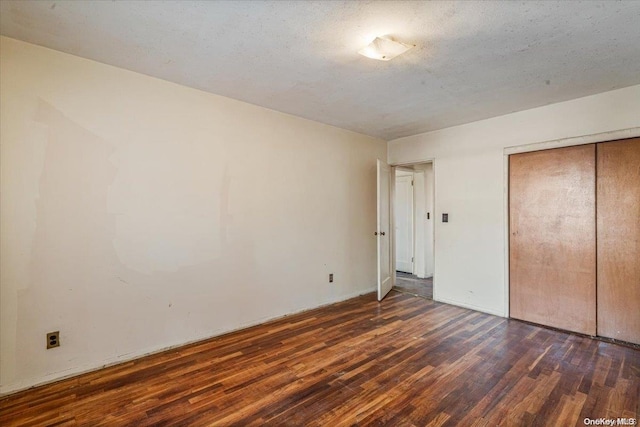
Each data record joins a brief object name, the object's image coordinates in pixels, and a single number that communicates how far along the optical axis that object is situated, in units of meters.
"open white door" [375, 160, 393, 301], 4.30
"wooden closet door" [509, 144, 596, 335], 3.14
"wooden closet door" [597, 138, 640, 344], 2.88
